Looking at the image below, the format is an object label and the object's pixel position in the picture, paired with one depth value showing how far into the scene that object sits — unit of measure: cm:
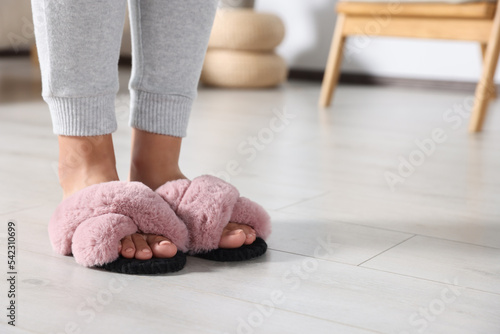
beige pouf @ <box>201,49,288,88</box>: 290
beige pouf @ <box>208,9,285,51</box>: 290
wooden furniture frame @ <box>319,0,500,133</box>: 192
